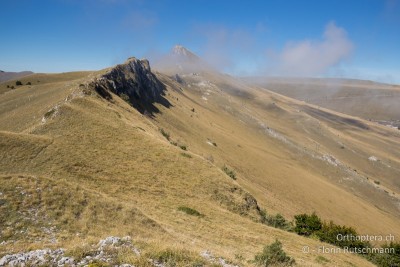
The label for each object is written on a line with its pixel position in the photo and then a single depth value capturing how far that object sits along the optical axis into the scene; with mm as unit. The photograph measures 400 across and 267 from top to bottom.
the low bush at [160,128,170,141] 59606
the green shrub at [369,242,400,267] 37006
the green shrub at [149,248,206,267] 13068
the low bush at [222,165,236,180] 51019
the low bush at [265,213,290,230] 38000
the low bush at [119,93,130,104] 69206
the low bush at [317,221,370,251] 39469
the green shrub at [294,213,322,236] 40906
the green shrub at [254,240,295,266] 18794
